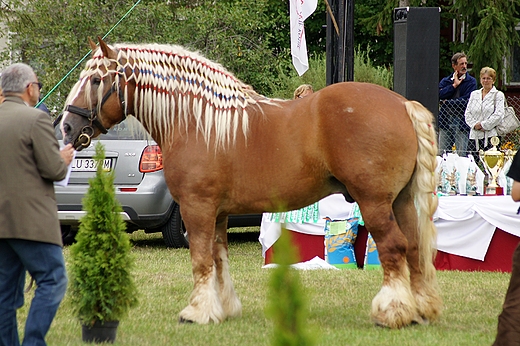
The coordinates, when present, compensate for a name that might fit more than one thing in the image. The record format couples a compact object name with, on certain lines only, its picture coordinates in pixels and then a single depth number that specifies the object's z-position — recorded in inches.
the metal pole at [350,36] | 785.7
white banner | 794.6
